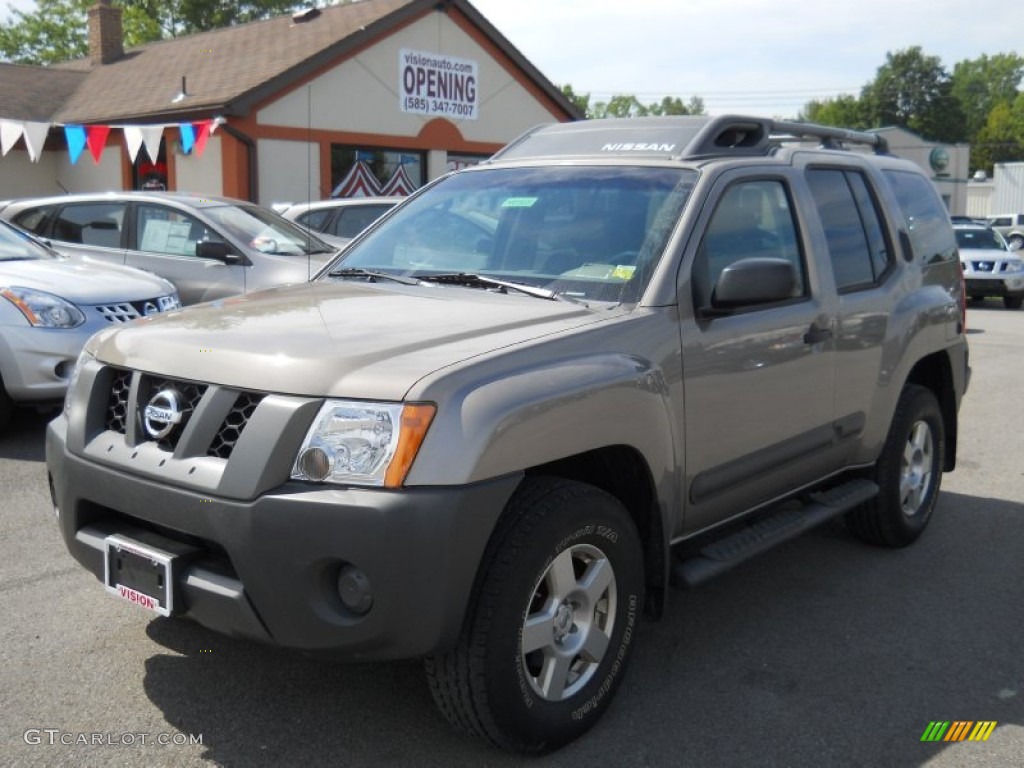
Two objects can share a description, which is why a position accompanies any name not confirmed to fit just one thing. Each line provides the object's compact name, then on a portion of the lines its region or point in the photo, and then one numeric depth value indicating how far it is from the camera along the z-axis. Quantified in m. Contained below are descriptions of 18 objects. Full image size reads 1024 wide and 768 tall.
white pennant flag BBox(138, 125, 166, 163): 16.69
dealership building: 17.73
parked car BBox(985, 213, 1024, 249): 35.31
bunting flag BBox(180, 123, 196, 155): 17.16
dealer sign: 20.50
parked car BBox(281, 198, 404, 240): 12.09
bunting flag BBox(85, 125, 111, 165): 16.56
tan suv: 2.79
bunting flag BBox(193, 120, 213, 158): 17.00
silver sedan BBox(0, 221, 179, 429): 6.71
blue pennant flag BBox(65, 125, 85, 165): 17.23
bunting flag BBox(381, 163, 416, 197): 20.59
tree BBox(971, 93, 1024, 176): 91.36
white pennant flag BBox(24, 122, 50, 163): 17.07
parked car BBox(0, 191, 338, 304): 9.41
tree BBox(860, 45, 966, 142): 94.12
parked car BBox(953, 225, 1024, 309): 19.56
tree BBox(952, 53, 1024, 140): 124.56
